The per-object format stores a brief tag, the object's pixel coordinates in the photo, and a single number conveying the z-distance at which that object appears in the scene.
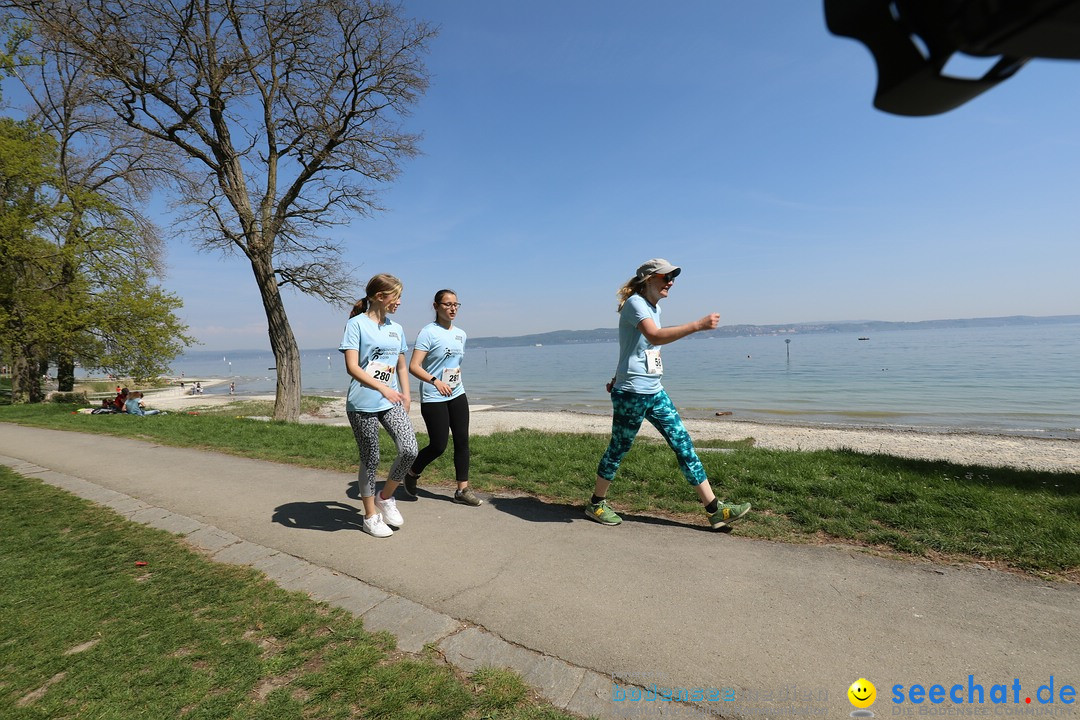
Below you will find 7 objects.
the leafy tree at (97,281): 17.38
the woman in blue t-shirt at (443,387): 4.89
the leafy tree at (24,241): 16.44
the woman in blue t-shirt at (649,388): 4.01
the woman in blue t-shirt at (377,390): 3.97
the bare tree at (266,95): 11.59
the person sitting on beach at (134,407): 15.60
